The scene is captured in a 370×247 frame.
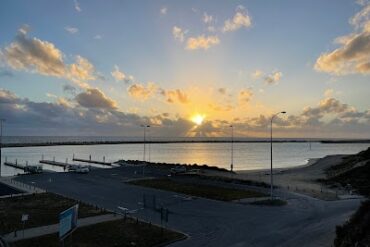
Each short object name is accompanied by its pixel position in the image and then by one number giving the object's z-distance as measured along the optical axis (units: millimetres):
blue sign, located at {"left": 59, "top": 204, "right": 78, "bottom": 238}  21562
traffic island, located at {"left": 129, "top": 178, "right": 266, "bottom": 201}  46812
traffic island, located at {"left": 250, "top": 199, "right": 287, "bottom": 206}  41472
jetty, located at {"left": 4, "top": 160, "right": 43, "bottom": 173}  78062
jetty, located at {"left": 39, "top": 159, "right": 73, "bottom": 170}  103575
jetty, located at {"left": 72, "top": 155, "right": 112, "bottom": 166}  116831
